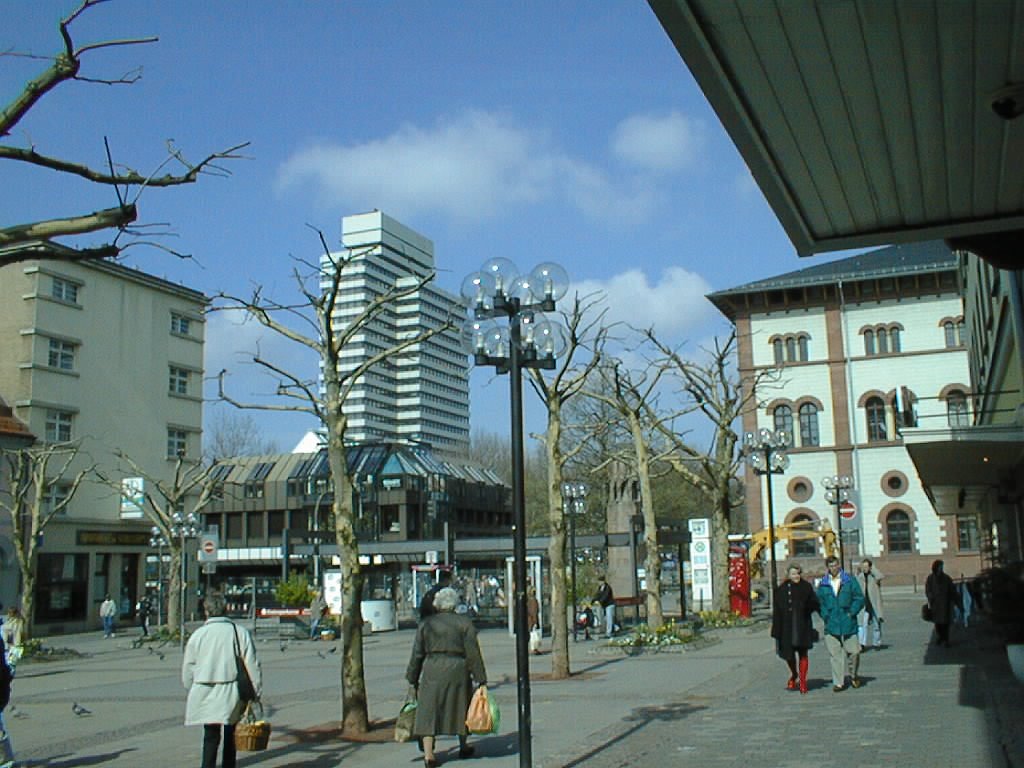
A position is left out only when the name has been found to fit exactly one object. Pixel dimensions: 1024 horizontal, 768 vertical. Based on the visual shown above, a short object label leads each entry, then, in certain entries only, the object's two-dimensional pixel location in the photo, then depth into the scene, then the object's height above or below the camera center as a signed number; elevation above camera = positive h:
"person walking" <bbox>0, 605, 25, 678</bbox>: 11.82 -0.94
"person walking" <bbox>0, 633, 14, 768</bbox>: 10.02 -1.19
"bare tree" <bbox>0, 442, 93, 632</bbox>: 32.28 +2.15
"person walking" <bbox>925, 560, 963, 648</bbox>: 22.14 -1.14
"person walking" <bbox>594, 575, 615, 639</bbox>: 31.62 -1.47
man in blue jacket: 15.65 -1.03
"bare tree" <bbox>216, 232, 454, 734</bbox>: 13.09 +2.07
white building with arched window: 63.62 +9.84
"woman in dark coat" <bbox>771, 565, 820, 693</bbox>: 15.70 -1.02
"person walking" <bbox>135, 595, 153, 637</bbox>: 42.07 -1.89
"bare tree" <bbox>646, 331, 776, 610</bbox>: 32.91 +3.02
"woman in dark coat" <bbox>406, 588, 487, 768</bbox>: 10.45 -1.12
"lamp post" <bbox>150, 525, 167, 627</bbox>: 48.54 +0.60
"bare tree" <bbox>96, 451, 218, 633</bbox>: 35.84 +1.08
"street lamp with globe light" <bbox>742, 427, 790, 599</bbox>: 31.09 +2.77
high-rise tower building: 170.50 +23.80
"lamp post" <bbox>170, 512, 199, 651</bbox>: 34.02 +1.04
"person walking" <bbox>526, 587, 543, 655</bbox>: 27.12 -1.81
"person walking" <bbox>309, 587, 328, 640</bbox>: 36.56 -1.84
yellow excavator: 52.17 +0.40
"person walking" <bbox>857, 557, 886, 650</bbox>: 21.17 -1.14
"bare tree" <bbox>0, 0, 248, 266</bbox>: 6.76 +2.39
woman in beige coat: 9.50 -1.02
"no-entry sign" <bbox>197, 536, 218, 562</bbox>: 30.70 +0.33
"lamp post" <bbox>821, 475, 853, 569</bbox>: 37.31 +1.77
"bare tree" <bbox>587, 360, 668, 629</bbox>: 26.73 +1.11
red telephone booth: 37.31 -1.30
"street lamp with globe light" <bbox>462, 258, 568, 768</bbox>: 11.90 +2.52
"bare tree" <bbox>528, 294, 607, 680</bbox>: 20.08 +0.66
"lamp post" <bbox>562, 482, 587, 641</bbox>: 35.41 +1.75
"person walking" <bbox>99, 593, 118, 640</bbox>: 44.41 -2.05
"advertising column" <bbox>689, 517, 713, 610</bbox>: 33.62 -0.22
